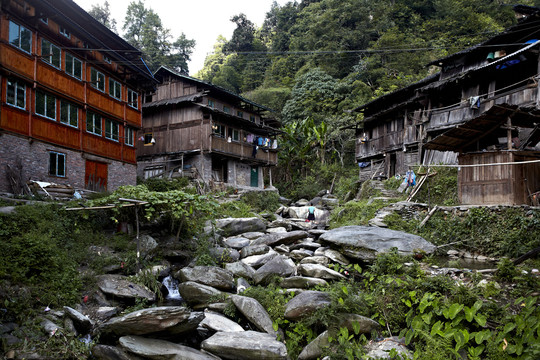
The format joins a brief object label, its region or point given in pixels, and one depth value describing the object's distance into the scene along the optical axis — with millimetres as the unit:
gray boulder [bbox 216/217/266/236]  17266
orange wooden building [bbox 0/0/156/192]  14797
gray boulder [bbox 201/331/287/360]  7664
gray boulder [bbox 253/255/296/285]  11781
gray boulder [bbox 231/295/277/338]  8875
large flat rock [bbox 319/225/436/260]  11938
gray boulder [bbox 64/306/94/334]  8594
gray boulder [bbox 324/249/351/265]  12908
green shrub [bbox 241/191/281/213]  26125
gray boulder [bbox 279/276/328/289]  10785
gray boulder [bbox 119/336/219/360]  7508
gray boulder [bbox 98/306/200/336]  7914
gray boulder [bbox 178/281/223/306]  10555
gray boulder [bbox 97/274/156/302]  10359
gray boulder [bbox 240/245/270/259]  14336
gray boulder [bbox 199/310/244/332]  8914
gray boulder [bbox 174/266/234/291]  11289
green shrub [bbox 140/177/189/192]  22422
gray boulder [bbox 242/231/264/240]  16984
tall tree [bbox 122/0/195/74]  42812
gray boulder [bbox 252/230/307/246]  15705
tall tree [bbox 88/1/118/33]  43062
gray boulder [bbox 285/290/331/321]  8609
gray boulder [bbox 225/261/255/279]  12258
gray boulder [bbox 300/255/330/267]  13015
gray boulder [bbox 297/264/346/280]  11344
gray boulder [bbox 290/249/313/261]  14102
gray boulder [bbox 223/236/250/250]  15570
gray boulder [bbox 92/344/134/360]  7555
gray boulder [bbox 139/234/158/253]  13122
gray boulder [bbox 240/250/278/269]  13379
